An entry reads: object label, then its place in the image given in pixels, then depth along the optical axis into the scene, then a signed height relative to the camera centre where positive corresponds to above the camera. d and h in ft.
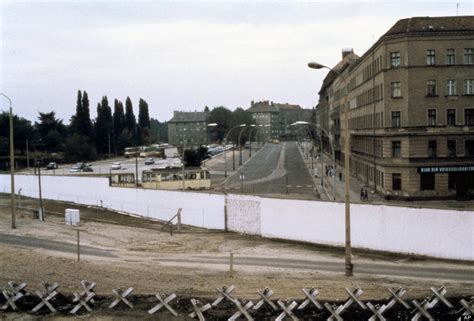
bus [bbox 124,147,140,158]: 452.35 -10.65
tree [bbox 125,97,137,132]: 481.87 +18.62
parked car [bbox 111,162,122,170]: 310.72 -15.35
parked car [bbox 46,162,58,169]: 341.15 -15.37
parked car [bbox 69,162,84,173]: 293.84 -15.53
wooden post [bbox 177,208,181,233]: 128.47 -19.43
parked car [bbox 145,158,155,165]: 354.33 -14.89
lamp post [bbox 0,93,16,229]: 126.66 -9.31
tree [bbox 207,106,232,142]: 628.69 +20.77
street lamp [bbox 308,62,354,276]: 68.17 -8.56
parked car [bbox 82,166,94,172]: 296.20 -15.50
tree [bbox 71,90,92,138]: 416.05 +15.61
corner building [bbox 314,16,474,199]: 168.04 +7.26
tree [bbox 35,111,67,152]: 406.00 +6.35
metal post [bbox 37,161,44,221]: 149.02 -19.25
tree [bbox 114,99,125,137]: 463.42 +17.14
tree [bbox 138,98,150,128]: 519.19 +22.55
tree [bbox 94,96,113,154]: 430.20 +9.95
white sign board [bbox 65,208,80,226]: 131.15 -17.99
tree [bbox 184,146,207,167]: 279.90 -10.30
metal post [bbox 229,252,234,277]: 77.39 -18.11
